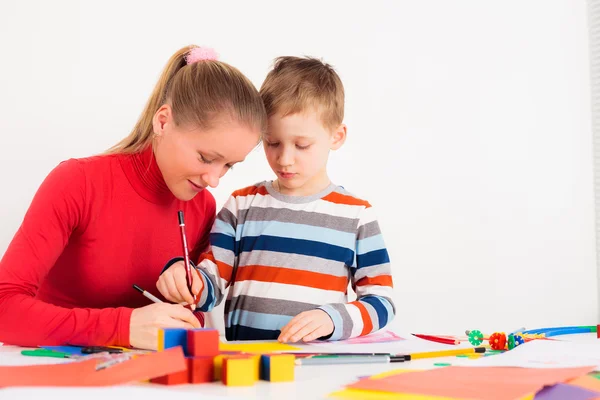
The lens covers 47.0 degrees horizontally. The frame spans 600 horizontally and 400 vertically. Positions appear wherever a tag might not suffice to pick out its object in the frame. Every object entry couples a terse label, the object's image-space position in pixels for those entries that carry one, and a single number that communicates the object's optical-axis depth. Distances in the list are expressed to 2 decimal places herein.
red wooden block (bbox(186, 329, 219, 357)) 0.76
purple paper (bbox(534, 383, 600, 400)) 0.71
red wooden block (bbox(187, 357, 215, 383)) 0.74
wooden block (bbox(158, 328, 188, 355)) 0.79
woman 1.05
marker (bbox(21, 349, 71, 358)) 0.94
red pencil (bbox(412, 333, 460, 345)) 1.17
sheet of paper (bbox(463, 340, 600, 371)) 0.90
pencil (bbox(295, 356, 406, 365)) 0.88
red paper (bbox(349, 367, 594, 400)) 0.71
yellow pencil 0.98
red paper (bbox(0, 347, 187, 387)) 0.69
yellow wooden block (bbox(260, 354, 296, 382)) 0.76
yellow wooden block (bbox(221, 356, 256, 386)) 0.73
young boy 1.32
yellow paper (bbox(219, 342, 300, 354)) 1.00
